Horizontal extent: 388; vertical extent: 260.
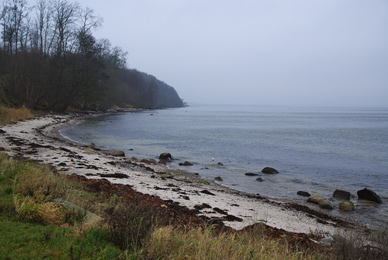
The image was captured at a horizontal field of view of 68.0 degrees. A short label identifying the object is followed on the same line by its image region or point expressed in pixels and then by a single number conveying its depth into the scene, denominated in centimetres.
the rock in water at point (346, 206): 1178
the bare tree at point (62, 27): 4978
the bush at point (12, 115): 2648
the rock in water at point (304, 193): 1357
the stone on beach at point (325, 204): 1183
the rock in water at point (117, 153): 2055
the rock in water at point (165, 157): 2114
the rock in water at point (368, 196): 1292
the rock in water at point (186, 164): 1964
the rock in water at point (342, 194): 1343
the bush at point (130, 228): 407
